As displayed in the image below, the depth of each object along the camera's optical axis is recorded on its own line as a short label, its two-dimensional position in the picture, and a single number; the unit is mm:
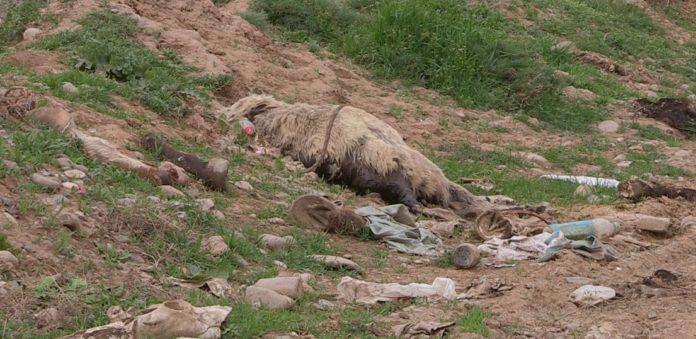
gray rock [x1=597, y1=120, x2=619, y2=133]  23891
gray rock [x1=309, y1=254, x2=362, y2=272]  12055
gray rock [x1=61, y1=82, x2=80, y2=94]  16109
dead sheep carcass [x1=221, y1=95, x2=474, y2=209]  16375
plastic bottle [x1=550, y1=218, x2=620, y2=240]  13820
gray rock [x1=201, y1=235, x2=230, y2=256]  11469
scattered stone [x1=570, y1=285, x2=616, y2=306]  10793
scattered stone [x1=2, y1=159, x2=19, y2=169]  11656
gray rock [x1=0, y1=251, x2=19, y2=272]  9368
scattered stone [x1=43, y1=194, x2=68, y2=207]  11070
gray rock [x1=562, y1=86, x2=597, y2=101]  25375
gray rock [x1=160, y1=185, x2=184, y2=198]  12812
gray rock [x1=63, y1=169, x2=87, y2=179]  12180
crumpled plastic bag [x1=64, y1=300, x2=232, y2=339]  8477
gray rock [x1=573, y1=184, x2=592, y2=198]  17719
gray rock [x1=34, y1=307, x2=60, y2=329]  8727
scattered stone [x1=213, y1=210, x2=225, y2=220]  12703
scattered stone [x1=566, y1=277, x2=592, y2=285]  11631
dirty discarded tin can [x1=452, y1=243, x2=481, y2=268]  12641
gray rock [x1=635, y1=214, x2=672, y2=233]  14602
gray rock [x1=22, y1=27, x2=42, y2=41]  19209
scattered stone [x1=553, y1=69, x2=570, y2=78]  26041
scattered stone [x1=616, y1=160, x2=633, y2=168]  21017
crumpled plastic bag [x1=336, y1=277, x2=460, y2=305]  10891
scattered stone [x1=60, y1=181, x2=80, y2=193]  11687
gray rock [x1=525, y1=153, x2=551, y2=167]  20859
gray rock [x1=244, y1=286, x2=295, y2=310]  10008
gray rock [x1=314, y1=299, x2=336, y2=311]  10391
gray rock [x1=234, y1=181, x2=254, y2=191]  14687
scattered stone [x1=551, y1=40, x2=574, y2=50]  28445
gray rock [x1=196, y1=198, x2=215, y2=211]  12705
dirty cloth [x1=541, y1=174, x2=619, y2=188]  18609
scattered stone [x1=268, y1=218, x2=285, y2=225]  13462
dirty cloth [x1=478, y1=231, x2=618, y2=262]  12953
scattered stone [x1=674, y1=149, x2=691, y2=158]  21728
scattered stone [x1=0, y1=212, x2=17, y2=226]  10234
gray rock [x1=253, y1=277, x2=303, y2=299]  10422
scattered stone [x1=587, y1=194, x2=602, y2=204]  17206
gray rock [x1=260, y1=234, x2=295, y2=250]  12367
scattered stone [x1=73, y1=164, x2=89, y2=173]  12541
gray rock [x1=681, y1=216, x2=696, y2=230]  14664
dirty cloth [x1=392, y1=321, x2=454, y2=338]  9539
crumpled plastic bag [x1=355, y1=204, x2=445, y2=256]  13539
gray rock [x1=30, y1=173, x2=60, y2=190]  11586
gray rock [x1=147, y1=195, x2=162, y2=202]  12305
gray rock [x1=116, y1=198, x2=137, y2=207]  11562
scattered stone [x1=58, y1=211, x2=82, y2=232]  10609
